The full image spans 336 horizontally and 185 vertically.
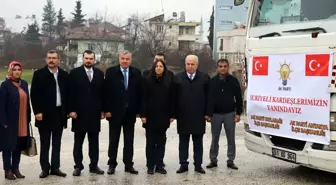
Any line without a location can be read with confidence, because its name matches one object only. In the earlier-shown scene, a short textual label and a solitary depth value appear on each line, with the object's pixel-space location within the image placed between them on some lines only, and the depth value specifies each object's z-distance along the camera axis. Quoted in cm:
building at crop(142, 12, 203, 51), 4682
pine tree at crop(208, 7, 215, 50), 6969
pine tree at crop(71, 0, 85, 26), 9244
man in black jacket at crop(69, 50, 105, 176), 665
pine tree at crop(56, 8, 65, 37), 7369
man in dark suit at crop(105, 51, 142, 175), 679
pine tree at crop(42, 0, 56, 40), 8949
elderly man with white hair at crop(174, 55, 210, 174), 689
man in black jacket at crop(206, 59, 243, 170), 729
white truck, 570
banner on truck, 574
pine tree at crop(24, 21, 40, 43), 7078
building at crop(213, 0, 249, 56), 5166
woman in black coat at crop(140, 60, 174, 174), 684
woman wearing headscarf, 632
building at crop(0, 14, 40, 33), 7770
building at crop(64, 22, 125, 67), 4672
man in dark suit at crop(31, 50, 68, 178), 650
